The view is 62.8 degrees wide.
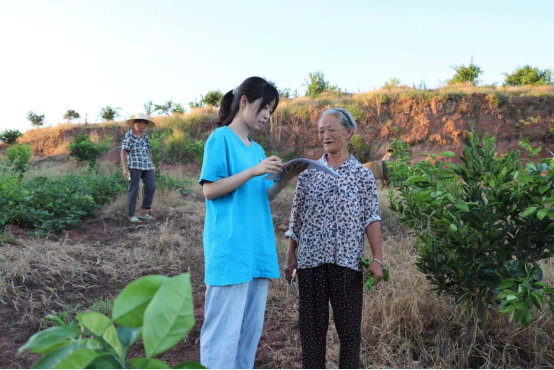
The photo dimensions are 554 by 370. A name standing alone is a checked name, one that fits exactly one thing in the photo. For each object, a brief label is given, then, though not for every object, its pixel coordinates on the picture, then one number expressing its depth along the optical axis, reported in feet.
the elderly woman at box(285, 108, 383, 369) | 7.10
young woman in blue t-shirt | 6.16
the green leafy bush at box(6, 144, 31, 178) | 34.09
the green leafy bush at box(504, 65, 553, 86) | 72.54
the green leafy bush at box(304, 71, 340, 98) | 74.24
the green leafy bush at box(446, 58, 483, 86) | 69.77
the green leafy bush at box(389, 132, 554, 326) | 7.22
